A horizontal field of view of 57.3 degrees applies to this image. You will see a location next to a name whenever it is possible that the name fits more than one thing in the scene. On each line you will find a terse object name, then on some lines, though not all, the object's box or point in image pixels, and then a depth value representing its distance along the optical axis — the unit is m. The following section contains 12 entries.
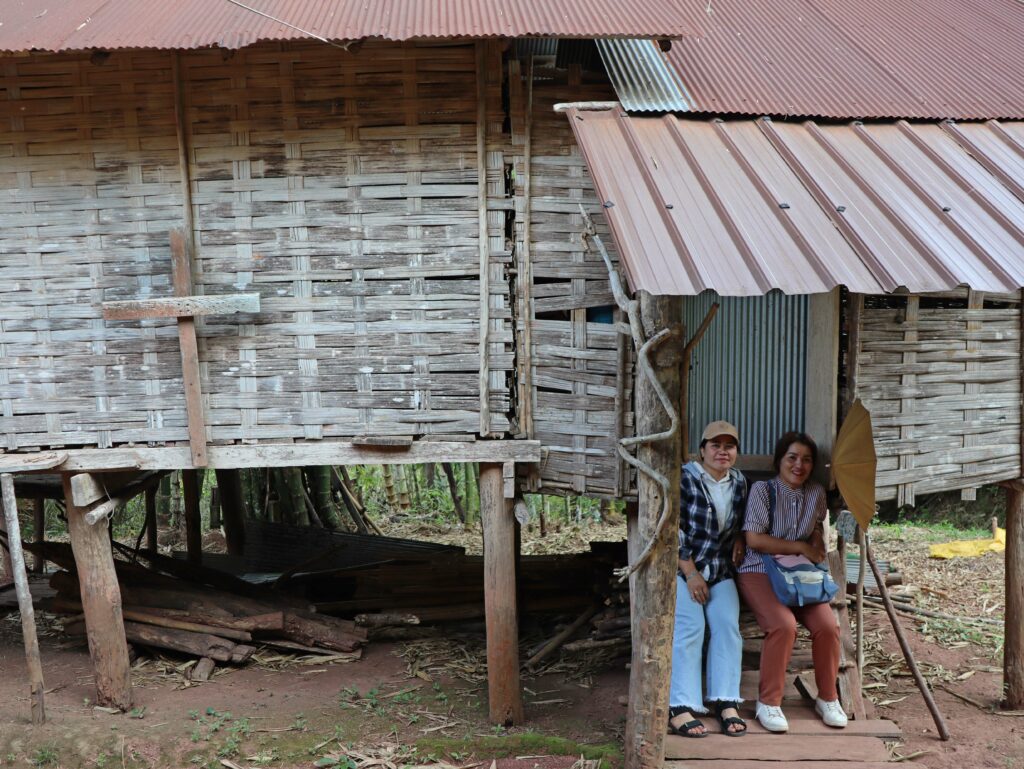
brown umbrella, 5.37
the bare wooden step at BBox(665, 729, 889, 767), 5.18
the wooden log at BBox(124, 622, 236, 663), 7.55
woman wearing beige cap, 5.57
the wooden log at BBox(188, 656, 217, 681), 7.34
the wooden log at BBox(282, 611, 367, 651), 7.95
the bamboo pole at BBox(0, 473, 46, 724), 6.32
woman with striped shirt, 5.54
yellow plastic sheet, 11.20
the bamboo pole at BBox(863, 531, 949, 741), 6.22
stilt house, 6.02
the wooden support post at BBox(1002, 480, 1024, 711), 7.02
